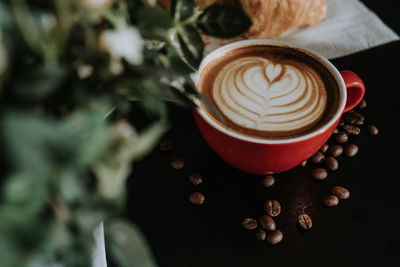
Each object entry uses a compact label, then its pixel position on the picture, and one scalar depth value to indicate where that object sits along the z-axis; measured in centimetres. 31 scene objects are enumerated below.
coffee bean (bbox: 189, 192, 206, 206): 65
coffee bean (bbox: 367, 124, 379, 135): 76
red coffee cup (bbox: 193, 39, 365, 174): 58
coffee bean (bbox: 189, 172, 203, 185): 68
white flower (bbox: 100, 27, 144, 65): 27
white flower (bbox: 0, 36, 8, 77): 24
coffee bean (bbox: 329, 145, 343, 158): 73
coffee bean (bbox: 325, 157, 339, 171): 71
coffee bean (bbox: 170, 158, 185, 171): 70
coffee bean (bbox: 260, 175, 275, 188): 68
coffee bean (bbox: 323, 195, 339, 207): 66
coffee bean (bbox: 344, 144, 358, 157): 73
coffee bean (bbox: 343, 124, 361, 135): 77
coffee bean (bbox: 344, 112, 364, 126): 78
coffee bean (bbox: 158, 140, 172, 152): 73
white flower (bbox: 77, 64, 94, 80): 29
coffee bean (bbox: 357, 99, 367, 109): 81
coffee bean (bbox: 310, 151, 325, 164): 72
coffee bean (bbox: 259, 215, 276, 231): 62
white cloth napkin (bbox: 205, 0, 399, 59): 94
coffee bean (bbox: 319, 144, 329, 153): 74
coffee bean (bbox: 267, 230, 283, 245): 61
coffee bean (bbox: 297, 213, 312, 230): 63
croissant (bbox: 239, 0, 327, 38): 90
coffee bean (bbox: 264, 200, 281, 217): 65
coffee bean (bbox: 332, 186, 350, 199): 66
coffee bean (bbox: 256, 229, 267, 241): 62
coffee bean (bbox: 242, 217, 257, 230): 63
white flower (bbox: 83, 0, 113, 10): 24
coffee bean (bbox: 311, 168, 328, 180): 69
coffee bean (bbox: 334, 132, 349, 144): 75
